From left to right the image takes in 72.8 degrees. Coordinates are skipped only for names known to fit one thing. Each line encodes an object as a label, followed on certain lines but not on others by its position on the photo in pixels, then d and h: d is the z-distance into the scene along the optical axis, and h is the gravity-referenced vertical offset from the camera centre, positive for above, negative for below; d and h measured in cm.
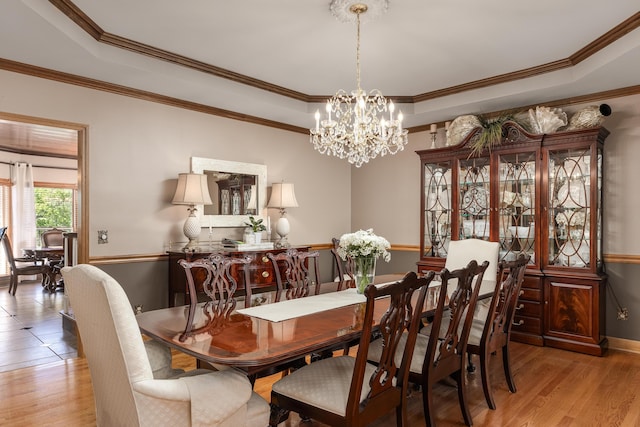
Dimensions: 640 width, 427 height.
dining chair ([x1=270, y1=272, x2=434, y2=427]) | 184 -77
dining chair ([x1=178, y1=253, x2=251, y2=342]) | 220 -50
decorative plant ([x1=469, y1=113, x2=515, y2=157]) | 435 +82
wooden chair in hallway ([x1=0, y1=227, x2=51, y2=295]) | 689 -79
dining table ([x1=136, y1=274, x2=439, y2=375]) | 176 -54
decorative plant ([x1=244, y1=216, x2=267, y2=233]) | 477 -7
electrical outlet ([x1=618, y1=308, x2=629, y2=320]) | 398 -90
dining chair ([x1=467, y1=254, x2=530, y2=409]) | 273 -74
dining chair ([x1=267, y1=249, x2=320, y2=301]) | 319 -41
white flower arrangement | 280 -18
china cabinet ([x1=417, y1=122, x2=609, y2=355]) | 388 -1
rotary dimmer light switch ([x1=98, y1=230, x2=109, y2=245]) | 385 -15
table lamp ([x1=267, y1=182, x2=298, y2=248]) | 503 +20
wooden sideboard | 402 -53
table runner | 238 -53
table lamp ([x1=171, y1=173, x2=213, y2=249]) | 416 +22
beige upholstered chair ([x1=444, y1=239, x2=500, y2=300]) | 378 -34
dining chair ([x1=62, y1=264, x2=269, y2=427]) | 159 -63
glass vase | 285 -35
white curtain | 797 +24
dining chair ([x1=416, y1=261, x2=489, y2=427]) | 229 -76
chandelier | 308 +63
